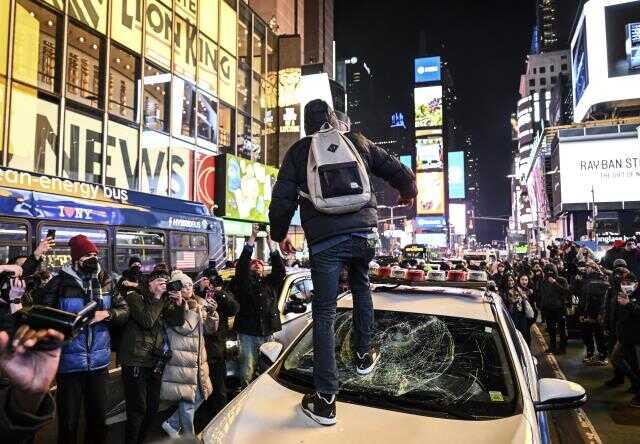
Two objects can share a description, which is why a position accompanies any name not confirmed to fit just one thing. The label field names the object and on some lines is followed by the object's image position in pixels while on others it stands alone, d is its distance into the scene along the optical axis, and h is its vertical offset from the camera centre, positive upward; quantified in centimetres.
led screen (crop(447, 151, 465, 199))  14638 +1960
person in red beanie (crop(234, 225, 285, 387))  626 -93
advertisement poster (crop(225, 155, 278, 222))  2491 +277
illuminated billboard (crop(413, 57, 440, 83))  12925 +4486
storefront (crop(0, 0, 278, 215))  1556 +610
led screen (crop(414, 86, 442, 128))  12300 +3434
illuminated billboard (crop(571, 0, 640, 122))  4525 +1777
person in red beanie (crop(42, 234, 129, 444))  412 -96
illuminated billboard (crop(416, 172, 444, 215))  11100 +1068
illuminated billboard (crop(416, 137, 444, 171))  11406 +2019
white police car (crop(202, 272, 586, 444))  259 -93
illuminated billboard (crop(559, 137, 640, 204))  4622 +657
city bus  785 +33
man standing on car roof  277 -5
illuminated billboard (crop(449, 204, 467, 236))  13888 +576
